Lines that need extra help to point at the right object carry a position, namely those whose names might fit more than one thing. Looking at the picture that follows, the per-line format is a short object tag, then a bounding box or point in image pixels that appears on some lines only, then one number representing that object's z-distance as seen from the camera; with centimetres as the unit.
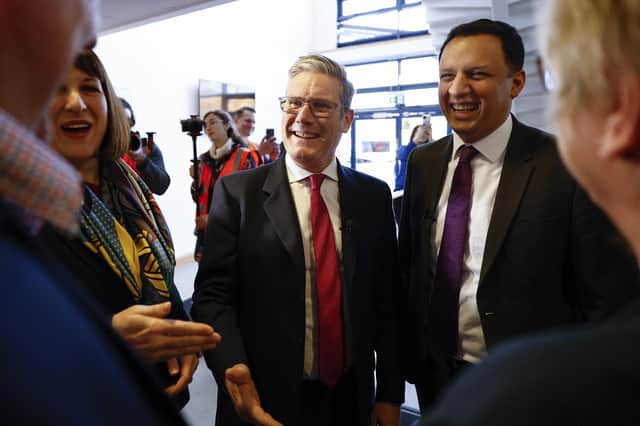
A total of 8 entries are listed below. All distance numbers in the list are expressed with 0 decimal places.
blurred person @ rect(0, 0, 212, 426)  35
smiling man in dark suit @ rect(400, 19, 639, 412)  152
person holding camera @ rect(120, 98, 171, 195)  376
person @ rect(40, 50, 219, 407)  122
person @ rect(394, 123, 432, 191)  804
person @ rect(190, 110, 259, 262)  400
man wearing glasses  155
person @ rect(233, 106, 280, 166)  511
